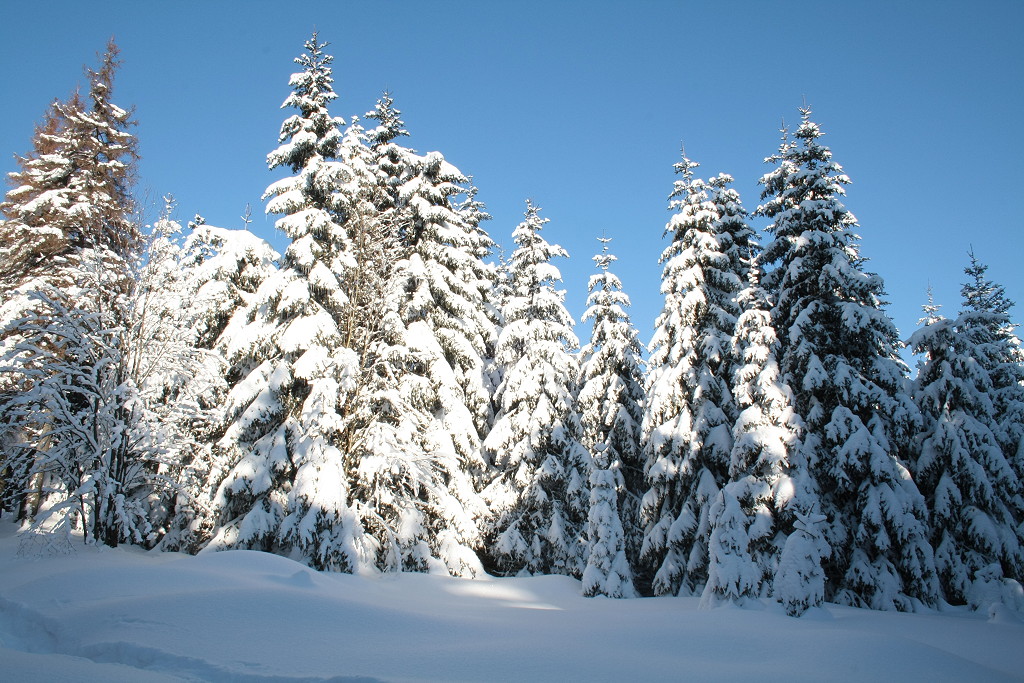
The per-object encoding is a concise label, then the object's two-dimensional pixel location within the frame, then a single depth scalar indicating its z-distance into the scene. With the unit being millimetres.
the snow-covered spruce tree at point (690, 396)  17922
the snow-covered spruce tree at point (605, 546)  17953
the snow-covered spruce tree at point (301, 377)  15359
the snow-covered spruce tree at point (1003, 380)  19969
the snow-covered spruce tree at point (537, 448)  20109
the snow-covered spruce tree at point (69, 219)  16906
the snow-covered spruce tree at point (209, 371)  16688
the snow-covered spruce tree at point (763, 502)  12602
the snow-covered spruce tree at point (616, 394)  21141
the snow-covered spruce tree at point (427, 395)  16953
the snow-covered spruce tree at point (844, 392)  15258
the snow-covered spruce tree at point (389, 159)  21812
